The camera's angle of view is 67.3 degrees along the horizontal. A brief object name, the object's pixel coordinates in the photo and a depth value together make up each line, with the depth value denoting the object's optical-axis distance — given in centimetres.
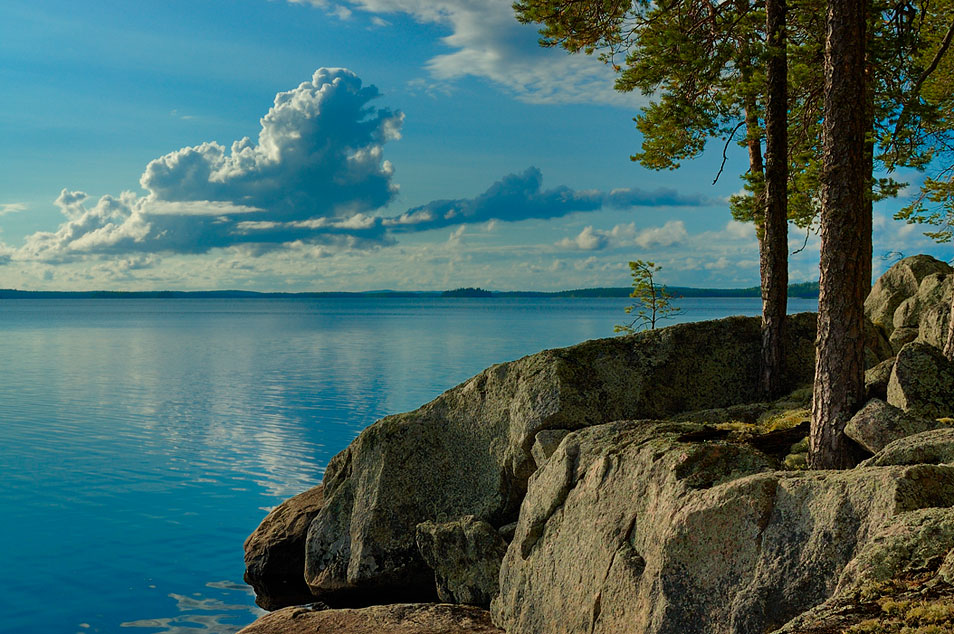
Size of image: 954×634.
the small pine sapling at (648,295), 3212
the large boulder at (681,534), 693
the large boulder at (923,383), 1162
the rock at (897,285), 2562
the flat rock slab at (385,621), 1165
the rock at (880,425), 1012
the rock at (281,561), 1691
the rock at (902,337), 2056
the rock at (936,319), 1841
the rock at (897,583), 519
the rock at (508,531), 1362
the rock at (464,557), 1262
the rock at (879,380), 1274
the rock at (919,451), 825
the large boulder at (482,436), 1454
